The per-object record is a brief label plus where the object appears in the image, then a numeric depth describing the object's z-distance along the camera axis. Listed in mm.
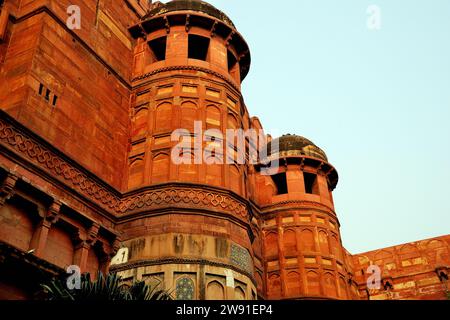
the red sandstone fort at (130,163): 13625
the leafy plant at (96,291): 9859
